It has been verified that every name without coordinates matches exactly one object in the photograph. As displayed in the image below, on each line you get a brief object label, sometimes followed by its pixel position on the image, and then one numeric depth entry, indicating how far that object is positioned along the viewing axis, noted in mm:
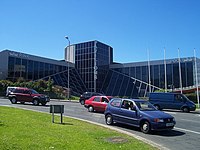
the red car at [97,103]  14635
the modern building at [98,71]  37907
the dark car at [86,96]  22090
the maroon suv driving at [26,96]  18601
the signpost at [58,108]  9081
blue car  8055
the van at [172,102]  17370
